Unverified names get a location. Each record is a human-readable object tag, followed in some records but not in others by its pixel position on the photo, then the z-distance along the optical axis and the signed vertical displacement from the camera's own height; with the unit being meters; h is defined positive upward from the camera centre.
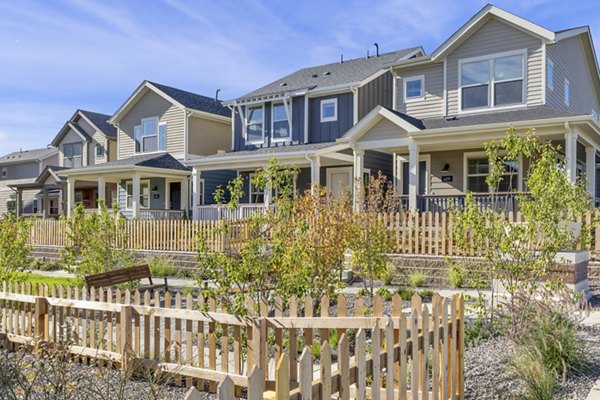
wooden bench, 8.57 -1.52
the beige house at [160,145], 24.03 +2.73
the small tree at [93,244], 9.92 -0.99
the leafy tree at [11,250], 9.32 -1.06
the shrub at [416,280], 10.66 -1.81
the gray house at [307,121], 19.98 +3.35
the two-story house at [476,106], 14.70 +3.16
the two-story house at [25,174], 38.97 +1.89
